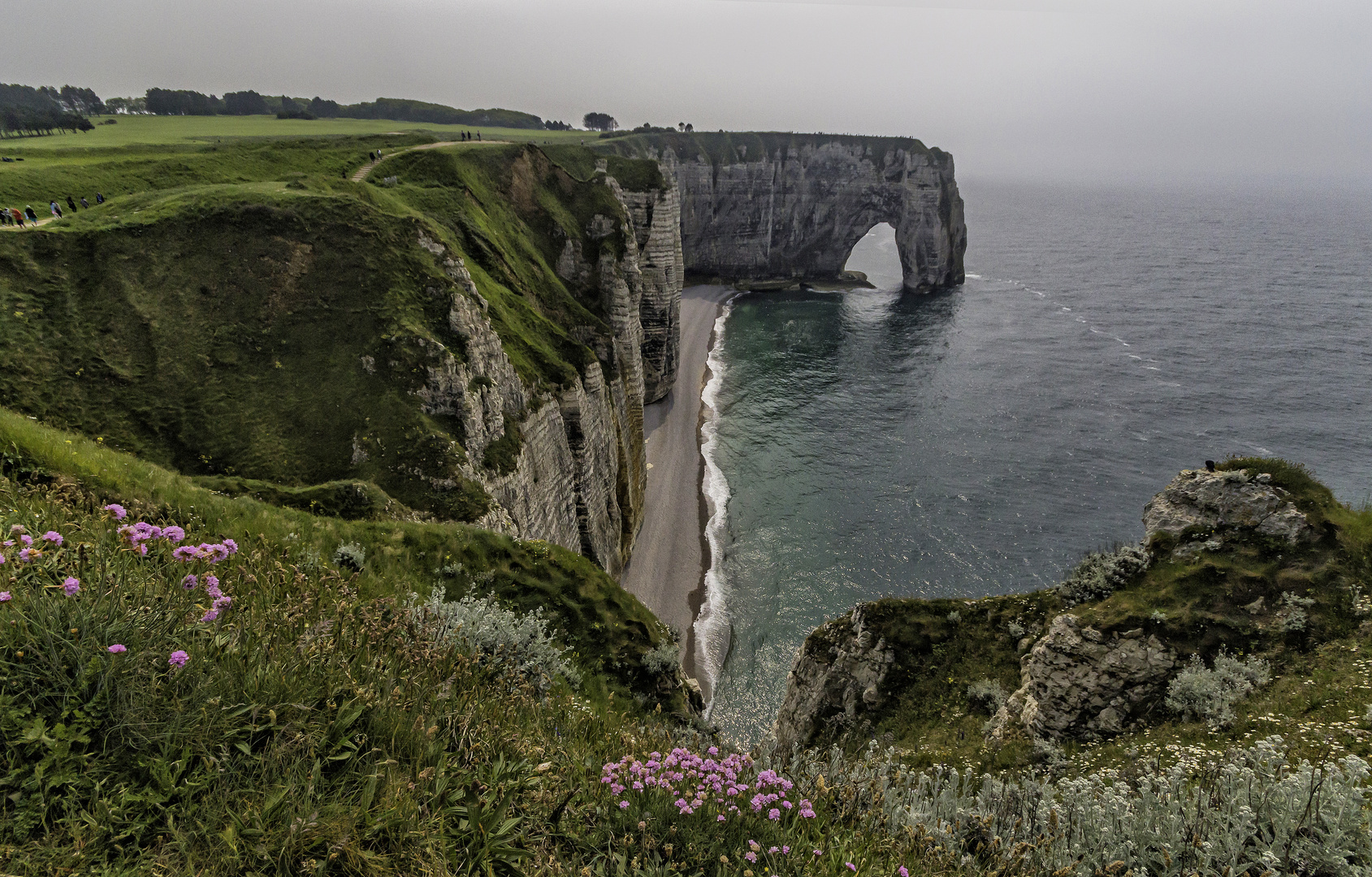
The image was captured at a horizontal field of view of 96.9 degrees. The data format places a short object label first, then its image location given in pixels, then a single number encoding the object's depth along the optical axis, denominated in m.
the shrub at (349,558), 14.05
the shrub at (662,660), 19.06
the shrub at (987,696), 17.70
